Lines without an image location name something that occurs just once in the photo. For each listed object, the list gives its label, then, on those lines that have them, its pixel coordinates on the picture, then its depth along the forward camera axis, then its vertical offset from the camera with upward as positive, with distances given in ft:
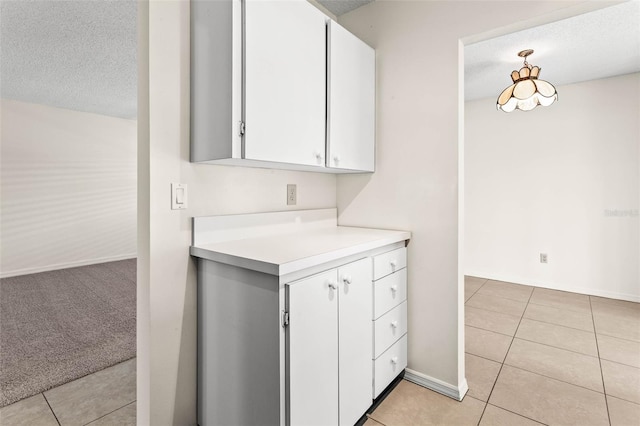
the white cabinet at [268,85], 4.11 +1.82
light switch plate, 4.50 +0.20
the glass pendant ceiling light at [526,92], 8.95 +3.35
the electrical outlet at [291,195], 6.39 +0.30
